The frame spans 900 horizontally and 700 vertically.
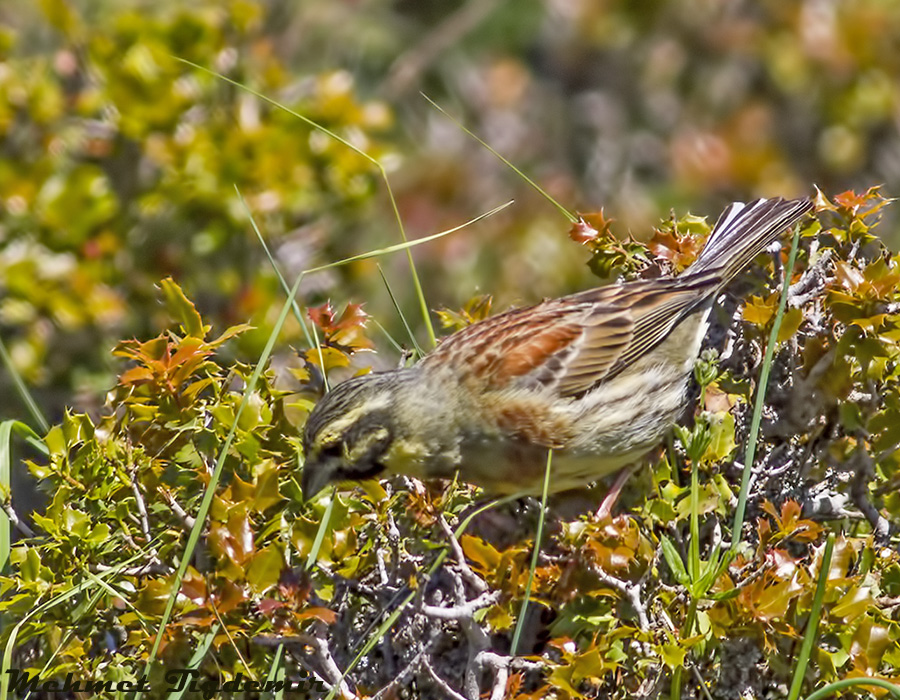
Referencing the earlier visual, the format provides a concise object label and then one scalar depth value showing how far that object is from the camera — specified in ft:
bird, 18.76
